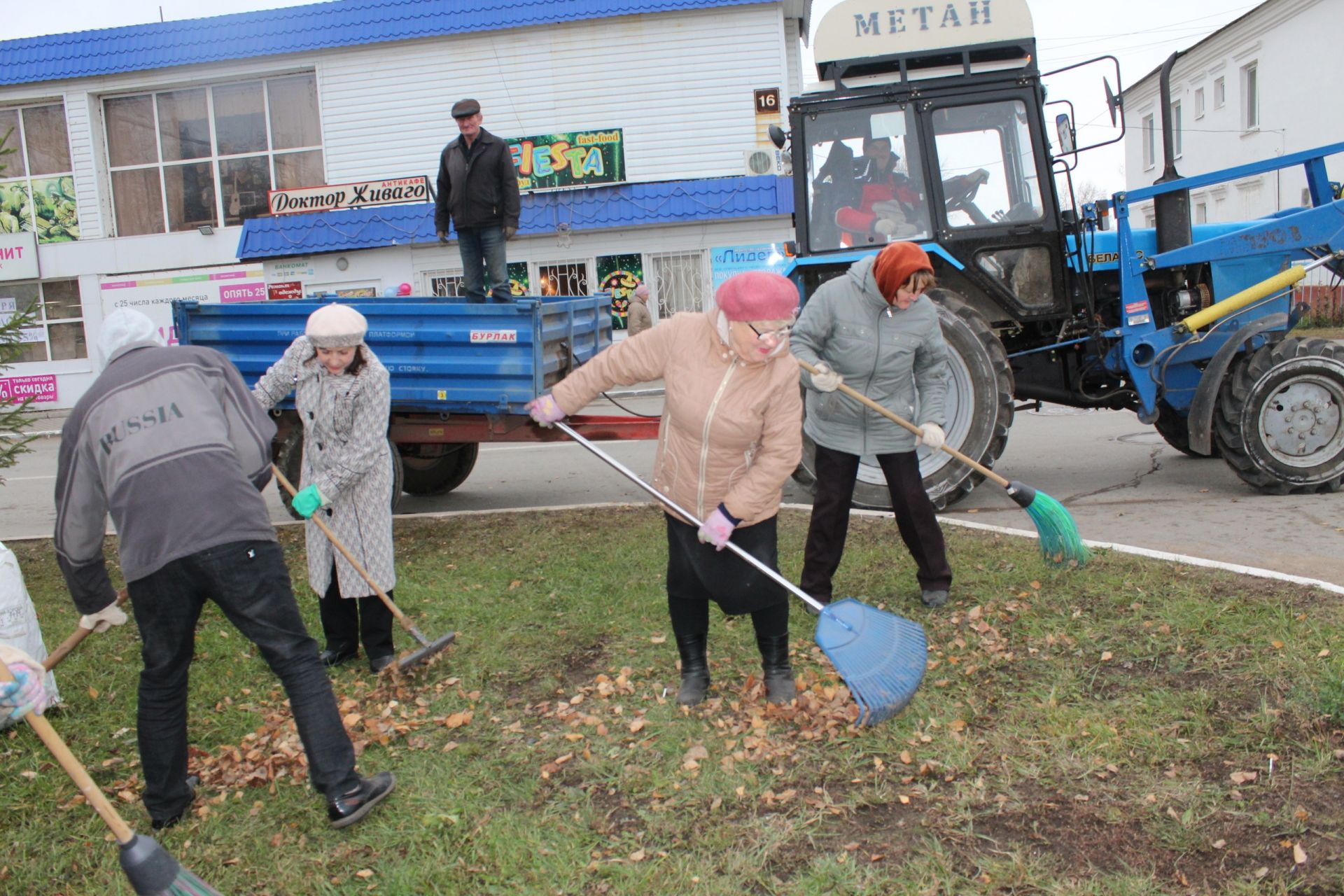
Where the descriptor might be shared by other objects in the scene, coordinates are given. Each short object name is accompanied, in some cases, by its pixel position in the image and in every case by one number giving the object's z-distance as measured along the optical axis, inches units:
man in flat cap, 305.4
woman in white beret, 169.5
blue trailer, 281.3
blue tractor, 267.7
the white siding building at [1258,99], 946.1
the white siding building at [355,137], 729.0
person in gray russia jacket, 124.3
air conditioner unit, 714.8
